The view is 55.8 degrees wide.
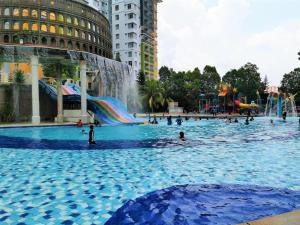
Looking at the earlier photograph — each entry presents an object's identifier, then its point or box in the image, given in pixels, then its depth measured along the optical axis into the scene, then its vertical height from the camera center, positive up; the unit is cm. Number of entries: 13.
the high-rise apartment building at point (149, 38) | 8594 +2310
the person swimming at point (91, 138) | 1576 -146
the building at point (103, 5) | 8290 +3226
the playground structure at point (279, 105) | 4774 +96
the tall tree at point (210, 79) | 8188 +929
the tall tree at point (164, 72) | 10664 +1495
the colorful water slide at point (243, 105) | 5545 +100
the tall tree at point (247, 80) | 7294 +889
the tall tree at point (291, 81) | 7366 +765
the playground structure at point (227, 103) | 5569 +161
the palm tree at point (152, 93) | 6003 +387
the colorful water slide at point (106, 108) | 3090 +37
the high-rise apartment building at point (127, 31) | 7676 +2217
